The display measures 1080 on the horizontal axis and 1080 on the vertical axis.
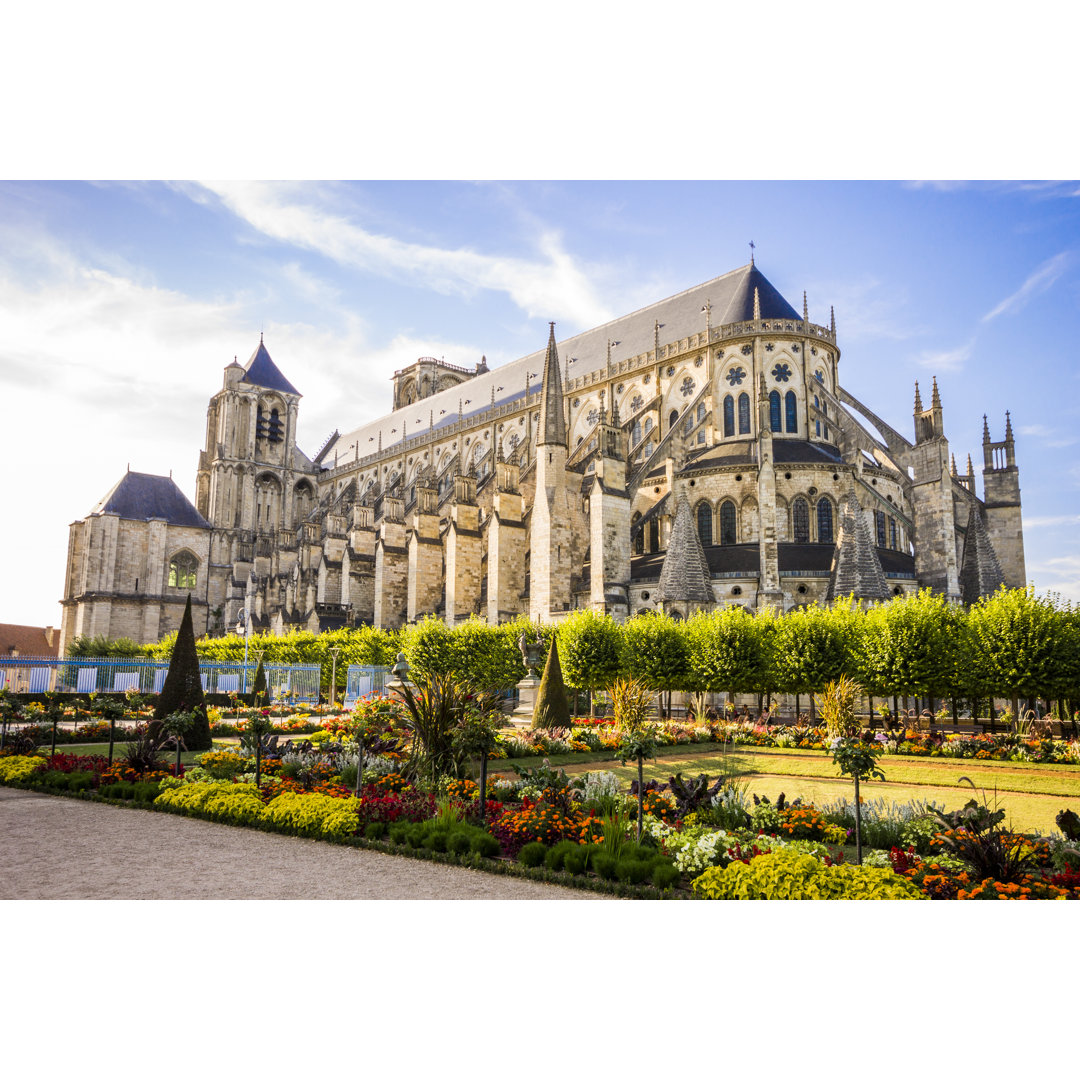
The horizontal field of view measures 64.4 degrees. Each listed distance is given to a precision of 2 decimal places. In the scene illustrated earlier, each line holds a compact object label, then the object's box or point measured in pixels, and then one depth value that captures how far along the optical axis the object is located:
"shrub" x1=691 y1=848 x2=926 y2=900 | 6.99
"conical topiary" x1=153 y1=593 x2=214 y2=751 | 18.16
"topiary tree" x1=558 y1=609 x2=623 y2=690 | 27.00
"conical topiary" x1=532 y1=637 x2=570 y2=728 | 21.55
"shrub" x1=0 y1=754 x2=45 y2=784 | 14.33
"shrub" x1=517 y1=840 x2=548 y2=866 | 8.69
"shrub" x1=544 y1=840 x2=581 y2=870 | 8.52
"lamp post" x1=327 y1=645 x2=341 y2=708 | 35.89
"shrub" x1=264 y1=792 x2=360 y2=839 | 10.05
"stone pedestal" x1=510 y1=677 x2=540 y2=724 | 26.48
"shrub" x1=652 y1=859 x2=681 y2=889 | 7.77
